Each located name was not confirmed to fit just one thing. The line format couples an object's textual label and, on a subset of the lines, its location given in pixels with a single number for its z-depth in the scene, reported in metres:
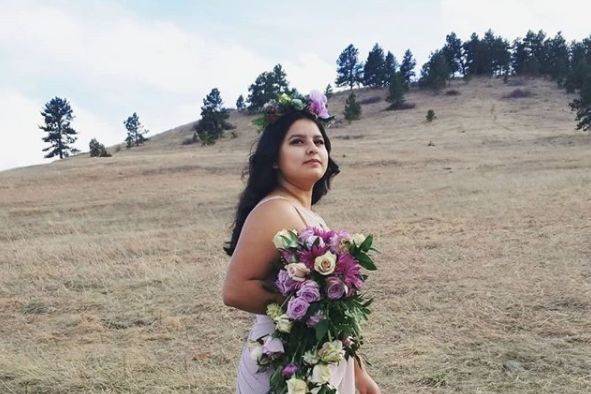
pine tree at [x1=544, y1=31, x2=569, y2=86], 81.33
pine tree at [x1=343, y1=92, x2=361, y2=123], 66.31
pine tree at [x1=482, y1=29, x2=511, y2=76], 93.00
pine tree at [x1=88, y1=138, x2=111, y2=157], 53.06
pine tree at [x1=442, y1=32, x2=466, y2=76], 99.25
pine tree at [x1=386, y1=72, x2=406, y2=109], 72.88
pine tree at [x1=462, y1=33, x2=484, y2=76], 95.19
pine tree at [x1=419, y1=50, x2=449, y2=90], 83.94
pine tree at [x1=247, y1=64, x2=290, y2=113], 73.25
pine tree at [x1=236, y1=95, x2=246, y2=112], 97.41
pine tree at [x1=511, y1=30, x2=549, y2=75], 89.12
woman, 2.67
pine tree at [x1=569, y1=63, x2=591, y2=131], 43.72
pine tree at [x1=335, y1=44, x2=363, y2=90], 105.31
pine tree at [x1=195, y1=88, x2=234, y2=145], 68.44
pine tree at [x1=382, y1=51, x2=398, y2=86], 96.82
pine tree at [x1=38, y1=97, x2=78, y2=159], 77.12
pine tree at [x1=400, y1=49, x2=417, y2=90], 100.50
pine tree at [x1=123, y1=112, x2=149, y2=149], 89.75
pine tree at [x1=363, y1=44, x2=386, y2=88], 98.56
